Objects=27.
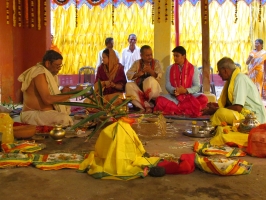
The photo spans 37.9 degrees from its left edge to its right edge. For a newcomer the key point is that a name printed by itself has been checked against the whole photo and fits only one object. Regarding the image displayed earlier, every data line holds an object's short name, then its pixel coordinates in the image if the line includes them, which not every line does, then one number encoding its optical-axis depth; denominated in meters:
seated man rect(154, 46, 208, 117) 6.64
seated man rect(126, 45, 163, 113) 7.07
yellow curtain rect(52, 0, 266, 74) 12.84
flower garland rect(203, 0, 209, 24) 7.98
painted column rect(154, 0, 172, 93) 8.05
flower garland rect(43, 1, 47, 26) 8.04
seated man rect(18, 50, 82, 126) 4.81
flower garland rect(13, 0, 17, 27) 7.85
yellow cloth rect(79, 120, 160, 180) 3.11
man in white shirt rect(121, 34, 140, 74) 10.04
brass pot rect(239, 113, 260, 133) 4.14
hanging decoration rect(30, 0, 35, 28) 7.97
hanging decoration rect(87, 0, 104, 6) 10.14
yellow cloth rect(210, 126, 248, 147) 4.10
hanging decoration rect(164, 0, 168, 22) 8.02
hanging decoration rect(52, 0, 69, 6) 9.47
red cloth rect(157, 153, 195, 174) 3.23
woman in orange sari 10.37
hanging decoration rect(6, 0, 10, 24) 7.79
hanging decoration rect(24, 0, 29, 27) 7.92
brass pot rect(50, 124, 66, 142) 4.18
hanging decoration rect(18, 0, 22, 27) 7.92
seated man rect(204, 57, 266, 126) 4.60
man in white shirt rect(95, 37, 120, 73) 8.80
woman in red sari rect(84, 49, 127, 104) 7.20
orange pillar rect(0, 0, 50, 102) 7.83
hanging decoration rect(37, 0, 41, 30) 8.02
